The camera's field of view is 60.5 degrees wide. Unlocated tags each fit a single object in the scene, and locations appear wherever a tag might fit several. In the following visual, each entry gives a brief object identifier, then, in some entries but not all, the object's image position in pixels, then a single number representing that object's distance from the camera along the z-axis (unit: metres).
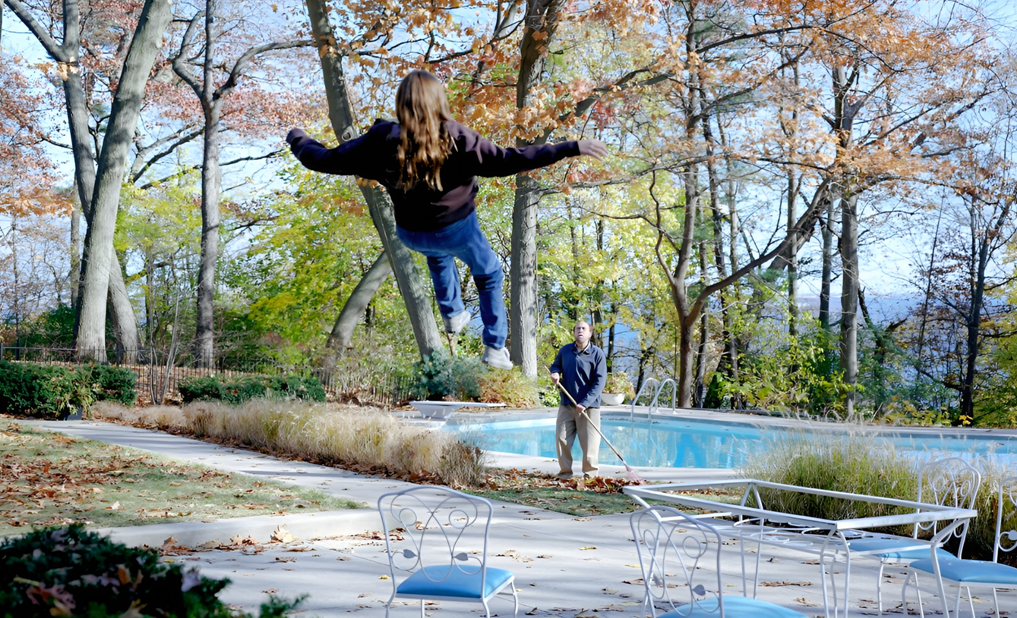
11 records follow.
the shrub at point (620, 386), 19.03
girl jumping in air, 3.57
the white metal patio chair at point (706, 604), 3.14
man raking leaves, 9.23
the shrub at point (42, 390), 14.10
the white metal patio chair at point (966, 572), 3.94
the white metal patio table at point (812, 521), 3.46
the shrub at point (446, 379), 17.00
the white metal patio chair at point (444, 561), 3.64
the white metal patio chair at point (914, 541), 4.26
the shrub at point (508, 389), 17.14
